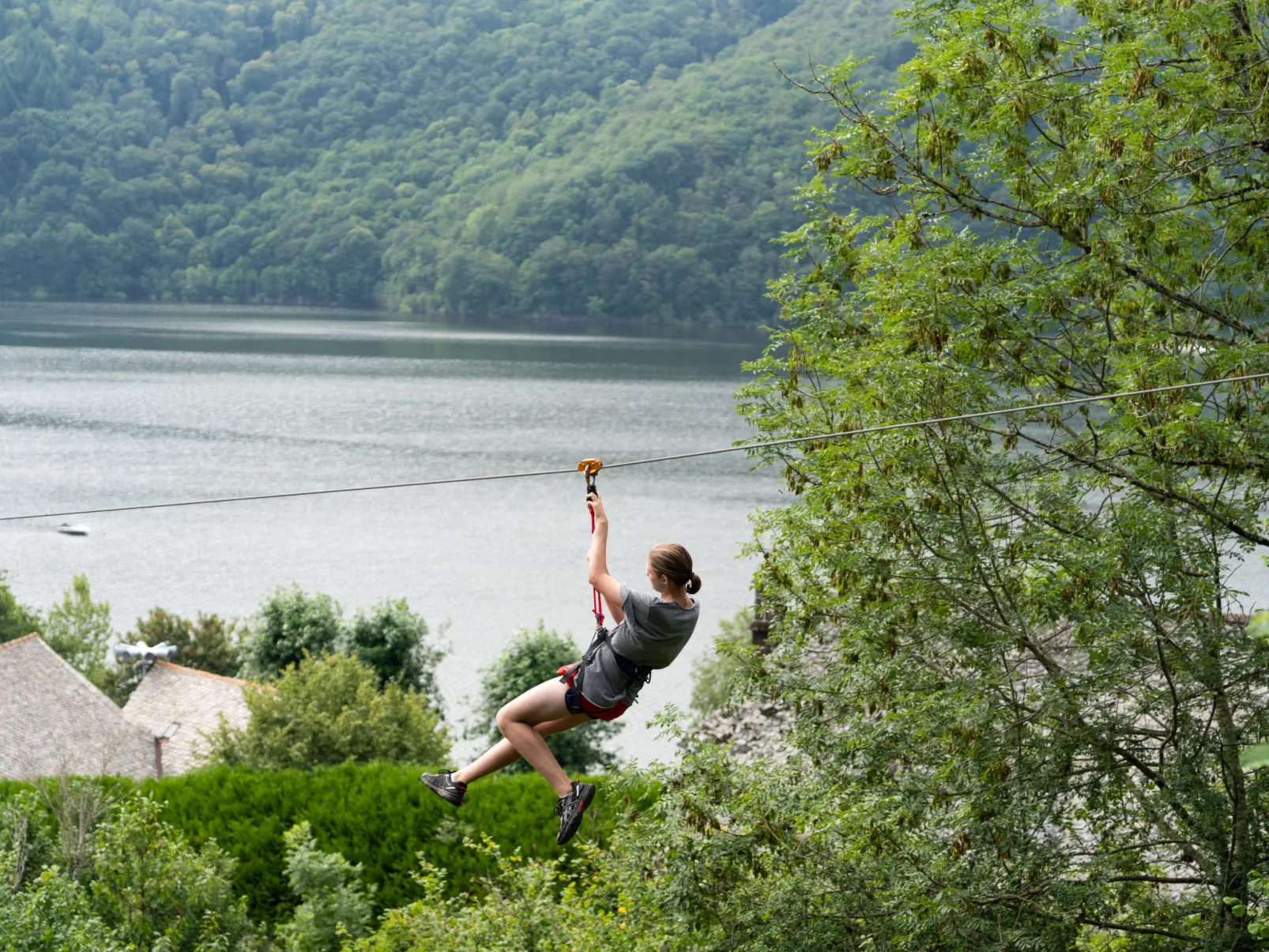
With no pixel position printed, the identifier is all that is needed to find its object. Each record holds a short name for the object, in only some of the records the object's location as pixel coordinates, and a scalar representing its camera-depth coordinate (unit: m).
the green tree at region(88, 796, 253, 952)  18.48
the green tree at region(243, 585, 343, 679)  40.44
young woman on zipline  7.37
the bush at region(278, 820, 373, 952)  20.25
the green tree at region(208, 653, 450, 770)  30.83
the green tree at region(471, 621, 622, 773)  36.56
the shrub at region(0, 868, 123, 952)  16.62
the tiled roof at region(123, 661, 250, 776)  36.19
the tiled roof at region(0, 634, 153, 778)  33.09
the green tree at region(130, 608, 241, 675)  46.69
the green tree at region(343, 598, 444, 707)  41.09
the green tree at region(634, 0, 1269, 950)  12.10
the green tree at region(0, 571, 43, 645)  48.22
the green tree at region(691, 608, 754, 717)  41.31
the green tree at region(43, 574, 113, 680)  49.56
